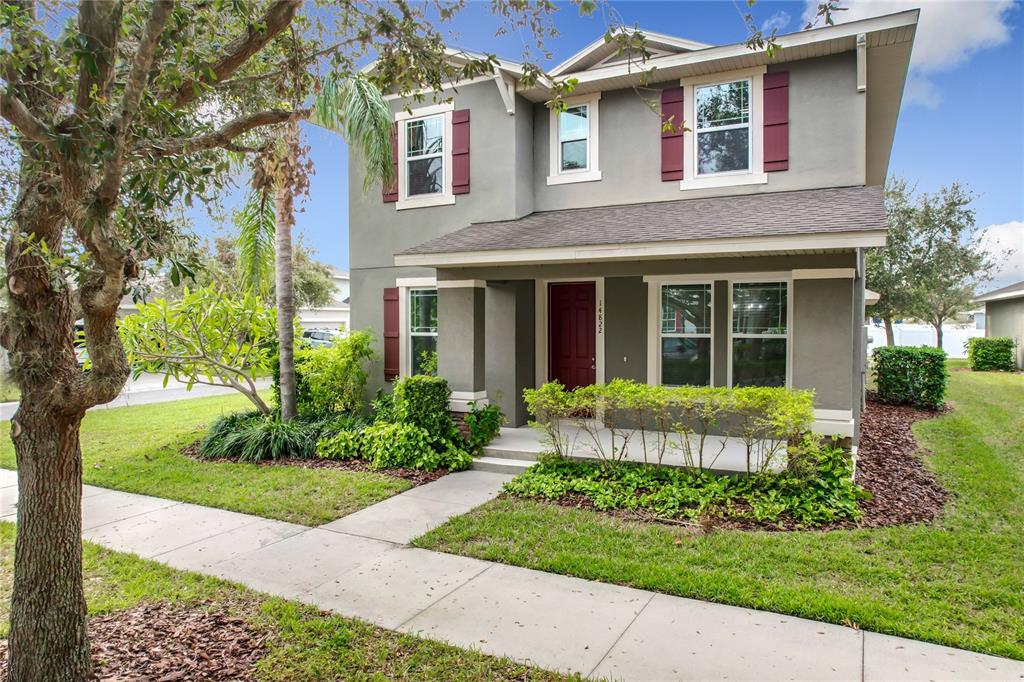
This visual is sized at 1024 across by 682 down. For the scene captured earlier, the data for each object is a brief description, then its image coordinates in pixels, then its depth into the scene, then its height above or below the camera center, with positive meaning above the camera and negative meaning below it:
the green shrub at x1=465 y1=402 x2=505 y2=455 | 8.75 -1.29
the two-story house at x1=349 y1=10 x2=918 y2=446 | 7.48 +1.61
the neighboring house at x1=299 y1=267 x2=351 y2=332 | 36.82 +1.29
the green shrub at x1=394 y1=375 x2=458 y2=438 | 8.85 -1.01
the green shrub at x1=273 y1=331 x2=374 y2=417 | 10.64 -0.71
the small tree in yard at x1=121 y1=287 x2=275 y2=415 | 9.41 -0.03
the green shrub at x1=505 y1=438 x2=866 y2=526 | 6.18 -1.69
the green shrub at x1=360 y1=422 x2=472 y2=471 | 8.37 -1.58
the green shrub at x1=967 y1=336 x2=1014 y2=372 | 21.42 -0.69
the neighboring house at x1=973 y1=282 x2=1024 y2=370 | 23.31 +0.88
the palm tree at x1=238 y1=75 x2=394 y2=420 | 9.62 +2.77
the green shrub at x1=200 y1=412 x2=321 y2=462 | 9.20 -1.60
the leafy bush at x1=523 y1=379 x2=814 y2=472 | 6.61 -0.85
